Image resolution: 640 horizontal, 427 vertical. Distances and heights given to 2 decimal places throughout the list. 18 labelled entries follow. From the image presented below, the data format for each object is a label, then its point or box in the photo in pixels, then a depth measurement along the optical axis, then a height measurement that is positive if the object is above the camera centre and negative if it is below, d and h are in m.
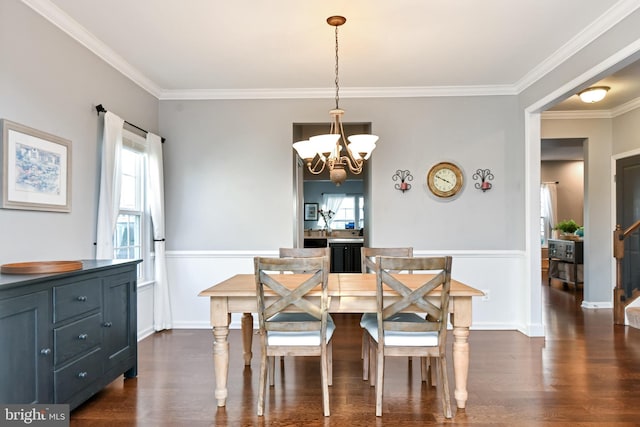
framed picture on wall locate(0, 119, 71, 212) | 2.43 +0.32
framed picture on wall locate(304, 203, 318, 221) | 9.86 +0.13
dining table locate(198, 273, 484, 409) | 2.45 -0.58
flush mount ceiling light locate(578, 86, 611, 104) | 4.49 +1.40
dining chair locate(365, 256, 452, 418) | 2.29 -0.58
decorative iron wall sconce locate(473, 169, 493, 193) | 4.46 +0.44
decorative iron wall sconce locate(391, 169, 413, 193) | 4.51 +0.44
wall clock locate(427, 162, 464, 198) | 4.47 +0.41
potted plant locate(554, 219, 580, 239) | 8.00 -0.21
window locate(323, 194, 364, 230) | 9.88 +0.18
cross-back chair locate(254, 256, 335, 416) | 2.31 -0.56
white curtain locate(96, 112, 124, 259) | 3.28 +0.24
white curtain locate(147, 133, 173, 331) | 4.19 -0.14
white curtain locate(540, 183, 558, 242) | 10.05 +0.33
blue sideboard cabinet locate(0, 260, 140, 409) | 1.90 -0.64
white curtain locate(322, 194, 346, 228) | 9.90 +0.37
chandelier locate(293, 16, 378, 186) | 2.70 +0.48
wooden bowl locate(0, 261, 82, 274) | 2.16 -0.28
